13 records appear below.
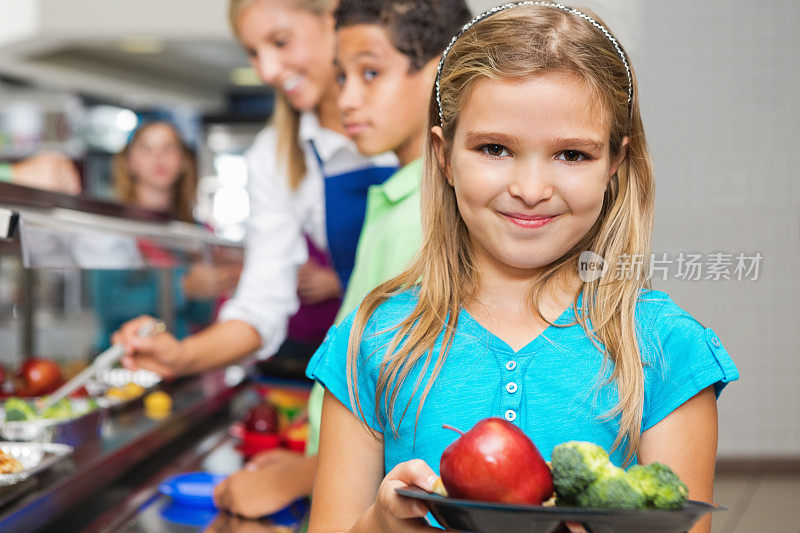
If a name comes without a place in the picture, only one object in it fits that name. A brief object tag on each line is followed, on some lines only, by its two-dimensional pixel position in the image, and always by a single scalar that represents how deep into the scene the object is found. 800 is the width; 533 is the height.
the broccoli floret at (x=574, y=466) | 0.75
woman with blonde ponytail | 2.06
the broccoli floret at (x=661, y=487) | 0.74
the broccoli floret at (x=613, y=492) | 0.73
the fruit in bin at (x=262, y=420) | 2.39
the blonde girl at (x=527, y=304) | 0.94
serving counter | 1.66
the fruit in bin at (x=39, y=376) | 2.32
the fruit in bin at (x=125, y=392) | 2.46
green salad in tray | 1.98
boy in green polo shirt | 1.47
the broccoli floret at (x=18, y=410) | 1.97
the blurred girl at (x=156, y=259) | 2.77
